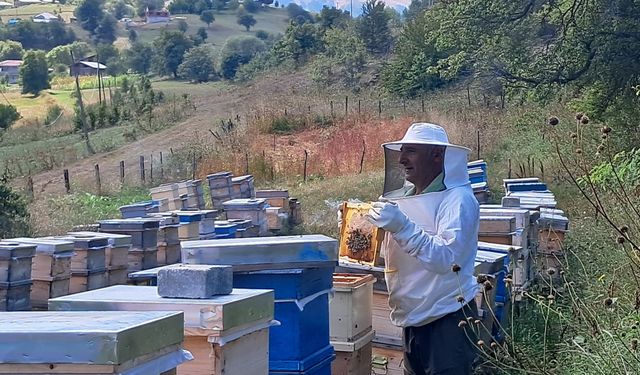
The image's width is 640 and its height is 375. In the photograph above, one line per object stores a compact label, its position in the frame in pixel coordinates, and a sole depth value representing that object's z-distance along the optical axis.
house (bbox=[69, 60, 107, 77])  66.69
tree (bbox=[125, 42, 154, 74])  71.75
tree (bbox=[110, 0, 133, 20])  118.78
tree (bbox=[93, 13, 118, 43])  98.06
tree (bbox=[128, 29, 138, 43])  91.82
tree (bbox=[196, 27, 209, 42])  83.93
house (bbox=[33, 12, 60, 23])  95.60
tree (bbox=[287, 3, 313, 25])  105.72
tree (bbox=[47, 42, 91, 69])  74.00
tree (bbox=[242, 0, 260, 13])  106.38
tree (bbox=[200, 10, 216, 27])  95.44
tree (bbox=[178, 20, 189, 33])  91.16
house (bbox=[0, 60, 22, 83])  75.25
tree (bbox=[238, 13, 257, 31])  97.69
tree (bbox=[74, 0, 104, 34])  101.56
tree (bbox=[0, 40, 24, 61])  83.44
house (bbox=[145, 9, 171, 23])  102.28
